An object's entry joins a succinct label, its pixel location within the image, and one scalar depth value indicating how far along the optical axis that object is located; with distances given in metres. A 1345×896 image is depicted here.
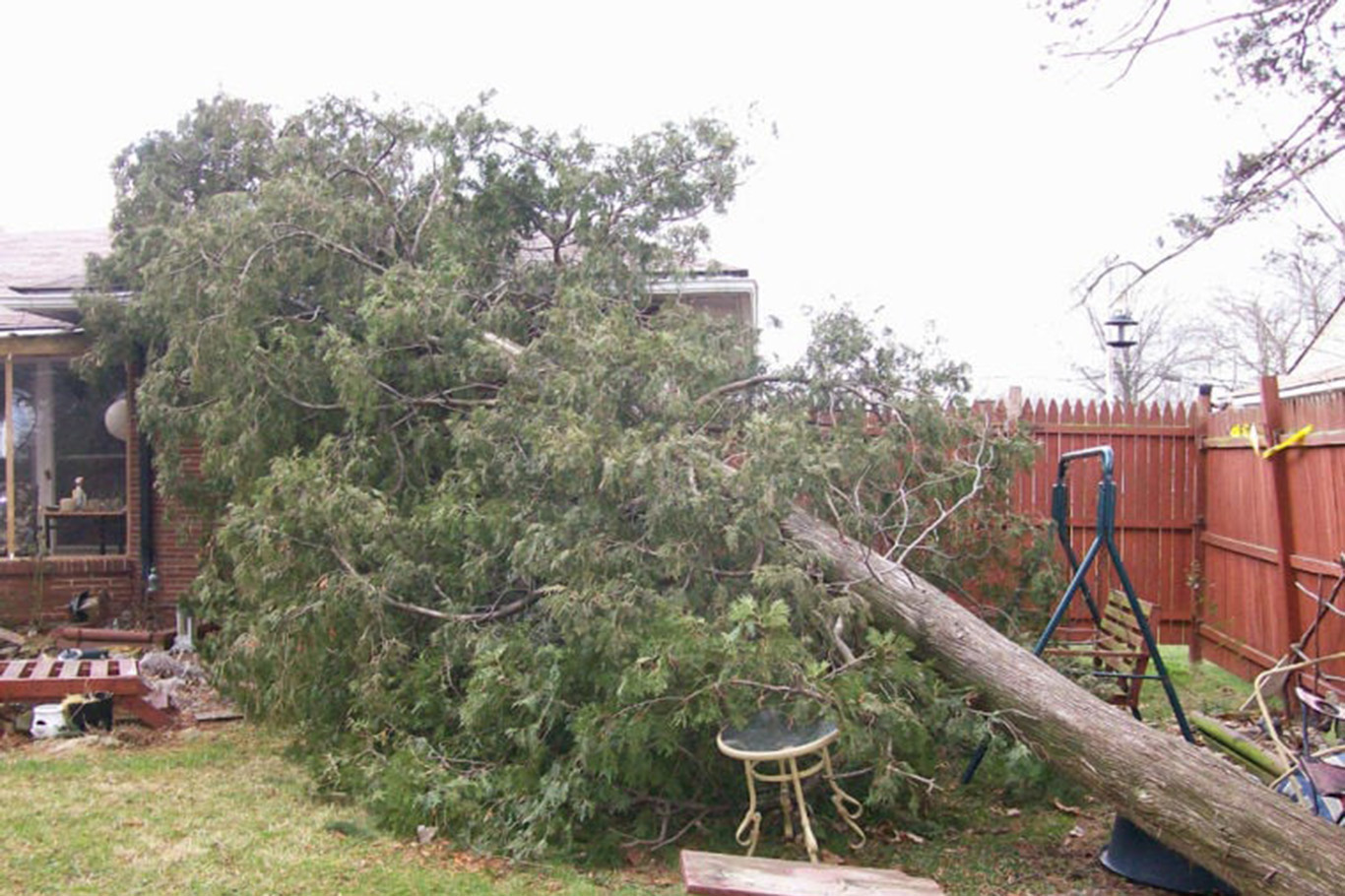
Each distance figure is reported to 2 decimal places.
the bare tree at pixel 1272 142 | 8.04
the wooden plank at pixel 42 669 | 7.86
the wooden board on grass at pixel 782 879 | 4.37
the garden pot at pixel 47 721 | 7.57
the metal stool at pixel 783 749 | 5.14
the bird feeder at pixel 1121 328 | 11.69
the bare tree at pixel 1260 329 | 27.55
